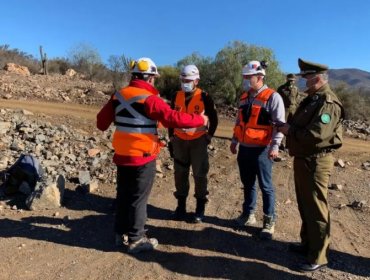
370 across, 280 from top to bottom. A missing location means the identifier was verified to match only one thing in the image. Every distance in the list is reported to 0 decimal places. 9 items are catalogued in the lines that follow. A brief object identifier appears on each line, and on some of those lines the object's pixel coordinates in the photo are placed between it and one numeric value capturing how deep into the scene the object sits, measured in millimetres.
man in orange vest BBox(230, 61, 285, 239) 5164
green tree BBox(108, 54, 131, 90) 20270
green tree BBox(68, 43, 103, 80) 30625
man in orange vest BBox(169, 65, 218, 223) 5473
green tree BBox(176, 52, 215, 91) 17281
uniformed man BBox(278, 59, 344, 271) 4188
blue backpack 6423
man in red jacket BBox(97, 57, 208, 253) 4609
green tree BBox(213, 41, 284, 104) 16766
